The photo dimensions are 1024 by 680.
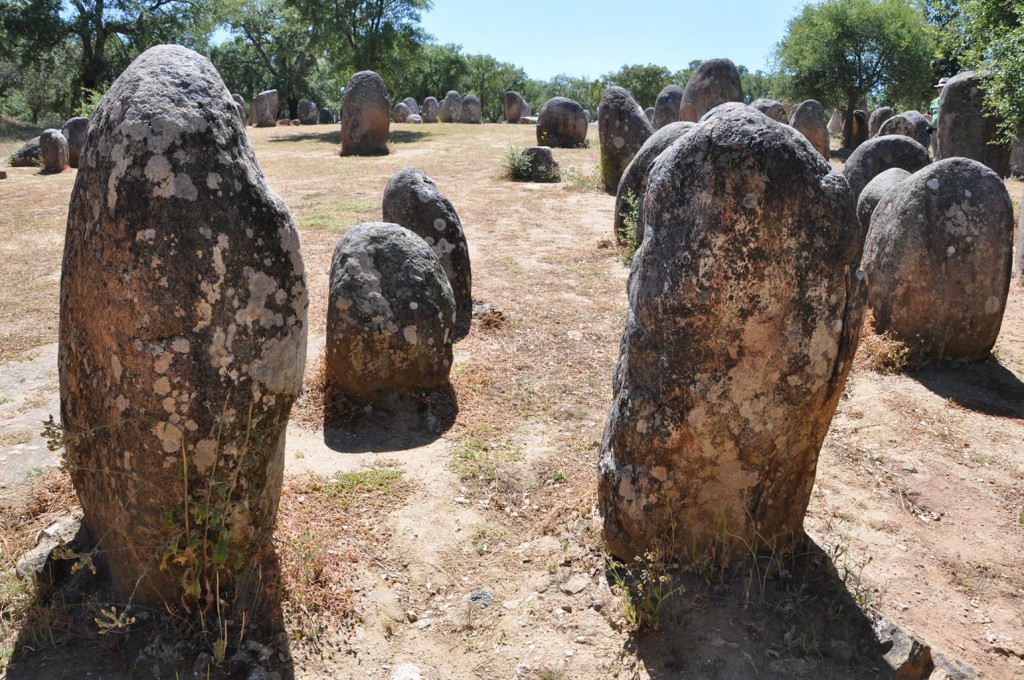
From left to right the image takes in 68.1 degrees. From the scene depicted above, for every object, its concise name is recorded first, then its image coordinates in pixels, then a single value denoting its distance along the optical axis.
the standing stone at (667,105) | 24.09
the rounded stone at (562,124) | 21.72
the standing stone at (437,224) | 7.82
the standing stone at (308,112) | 35.97
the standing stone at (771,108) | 17.00
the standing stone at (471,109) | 33.62
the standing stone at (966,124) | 14.59
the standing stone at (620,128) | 15.15
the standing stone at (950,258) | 6.72
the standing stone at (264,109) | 30.22
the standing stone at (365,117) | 19.38
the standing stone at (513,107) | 34.59
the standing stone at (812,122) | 20.69
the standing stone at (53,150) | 17.69
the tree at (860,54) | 24.14
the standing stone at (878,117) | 25.00
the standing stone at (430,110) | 36.50
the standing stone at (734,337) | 3.21
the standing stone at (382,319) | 5.74
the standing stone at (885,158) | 10.42
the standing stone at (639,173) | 10.29
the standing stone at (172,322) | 2.79
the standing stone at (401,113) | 33.47
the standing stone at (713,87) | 18.45
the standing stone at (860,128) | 25.72
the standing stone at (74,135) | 18.52
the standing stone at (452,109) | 34.09
